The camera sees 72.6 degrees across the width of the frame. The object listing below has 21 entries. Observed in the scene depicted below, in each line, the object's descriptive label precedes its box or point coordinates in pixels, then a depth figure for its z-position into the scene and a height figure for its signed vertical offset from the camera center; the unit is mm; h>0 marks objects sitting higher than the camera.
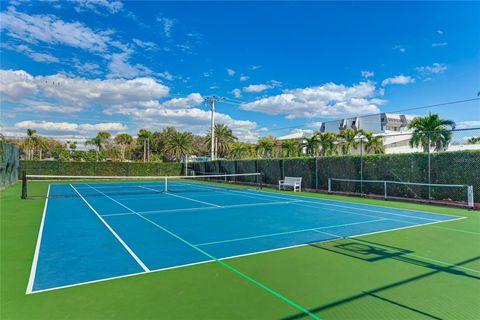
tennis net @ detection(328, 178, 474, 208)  13031 -1191
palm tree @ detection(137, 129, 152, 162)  70338 +6426
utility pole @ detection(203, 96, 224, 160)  39728 +5687
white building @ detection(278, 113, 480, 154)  61794 +8472
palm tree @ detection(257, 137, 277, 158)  29686 +1400
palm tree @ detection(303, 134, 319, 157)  28034 +1704
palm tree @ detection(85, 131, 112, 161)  42266 +3848
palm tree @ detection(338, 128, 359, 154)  39384 +3729
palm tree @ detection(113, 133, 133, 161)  72500 +5290
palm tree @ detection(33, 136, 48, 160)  64550 +4308
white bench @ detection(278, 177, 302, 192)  20109 -1199
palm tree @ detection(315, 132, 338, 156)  36500 +3255
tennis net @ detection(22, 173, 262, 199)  17797 -1615
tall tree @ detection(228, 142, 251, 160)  40625 +1741
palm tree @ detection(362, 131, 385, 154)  33469 +2117
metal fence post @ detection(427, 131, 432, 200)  13946 -834
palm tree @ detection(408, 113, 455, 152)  23695 +3702
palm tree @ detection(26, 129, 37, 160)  60906 +5774
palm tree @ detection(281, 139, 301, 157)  28828 +1537
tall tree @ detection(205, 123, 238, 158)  52312 +4346
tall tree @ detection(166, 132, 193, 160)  56812 +3456
